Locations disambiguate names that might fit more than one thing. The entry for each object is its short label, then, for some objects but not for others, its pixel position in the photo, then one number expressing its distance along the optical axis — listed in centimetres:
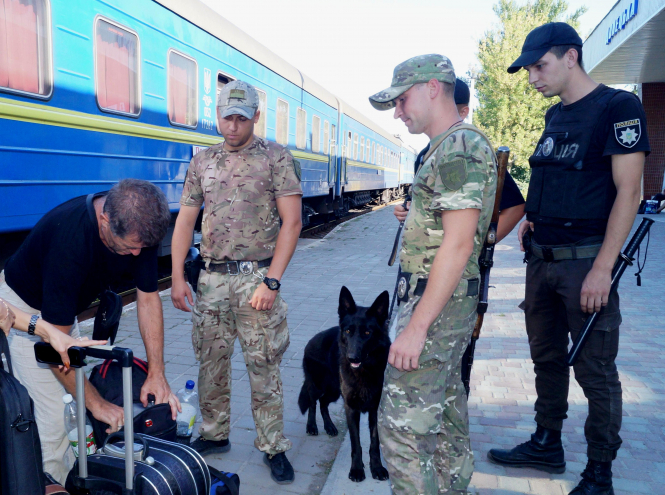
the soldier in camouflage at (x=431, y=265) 188
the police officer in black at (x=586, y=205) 236
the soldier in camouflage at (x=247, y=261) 278
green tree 2872
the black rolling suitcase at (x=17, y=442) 141
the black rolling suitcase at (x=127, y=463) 163
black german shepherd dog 291
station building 1285
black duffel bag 203
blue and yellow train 425
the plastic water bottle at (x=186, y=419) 244
